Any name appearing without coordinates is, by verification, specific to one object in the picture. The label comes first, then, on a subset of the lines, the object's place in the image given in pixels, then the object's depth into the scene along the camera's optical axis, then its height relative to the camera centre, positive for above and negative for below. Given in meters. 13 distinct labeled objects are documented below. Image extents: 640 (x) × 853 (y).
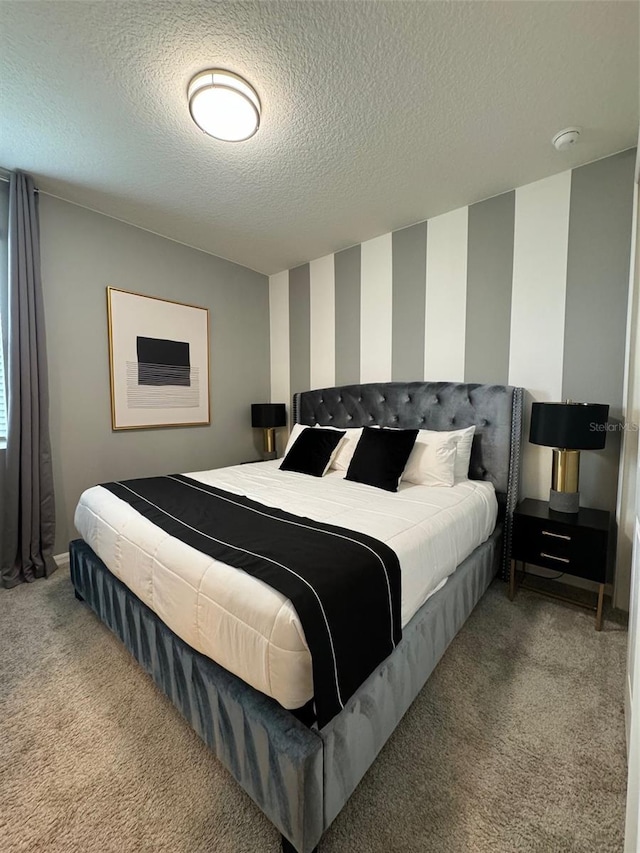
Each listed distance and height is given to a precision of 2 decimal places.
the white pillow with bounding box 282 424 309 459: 3.12 -0.24
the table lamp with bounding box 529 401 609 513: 1.90 -0.15
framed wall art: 2.88 +0.41
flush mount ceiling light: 1.55 +1.43
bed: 0.91 -0.96
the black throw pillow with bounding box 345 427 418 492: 2.27 -0.34
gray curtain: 2.28 +0.03
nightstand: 1.88 -0.77
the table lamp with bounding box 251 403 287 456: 3.73 -0.10
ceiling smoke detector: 1.85 +1.50
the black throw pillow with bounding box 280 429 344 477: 2.67 -0.36
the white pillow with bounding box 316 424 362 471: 2.74 -0.34
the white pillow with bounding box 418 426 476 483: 2.40 -0.28
